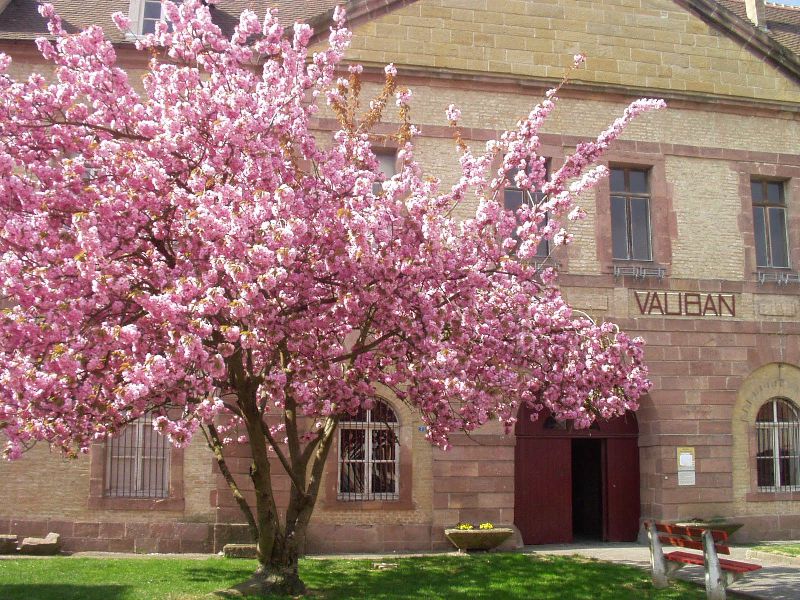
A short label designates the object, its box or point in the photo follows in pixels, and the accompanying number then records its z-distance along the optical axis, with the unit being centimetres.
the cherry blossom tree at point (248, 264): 723
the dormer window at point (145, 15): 1546
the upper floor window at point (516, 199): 1531
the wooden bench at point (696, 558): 912
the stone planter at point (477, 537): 1365
